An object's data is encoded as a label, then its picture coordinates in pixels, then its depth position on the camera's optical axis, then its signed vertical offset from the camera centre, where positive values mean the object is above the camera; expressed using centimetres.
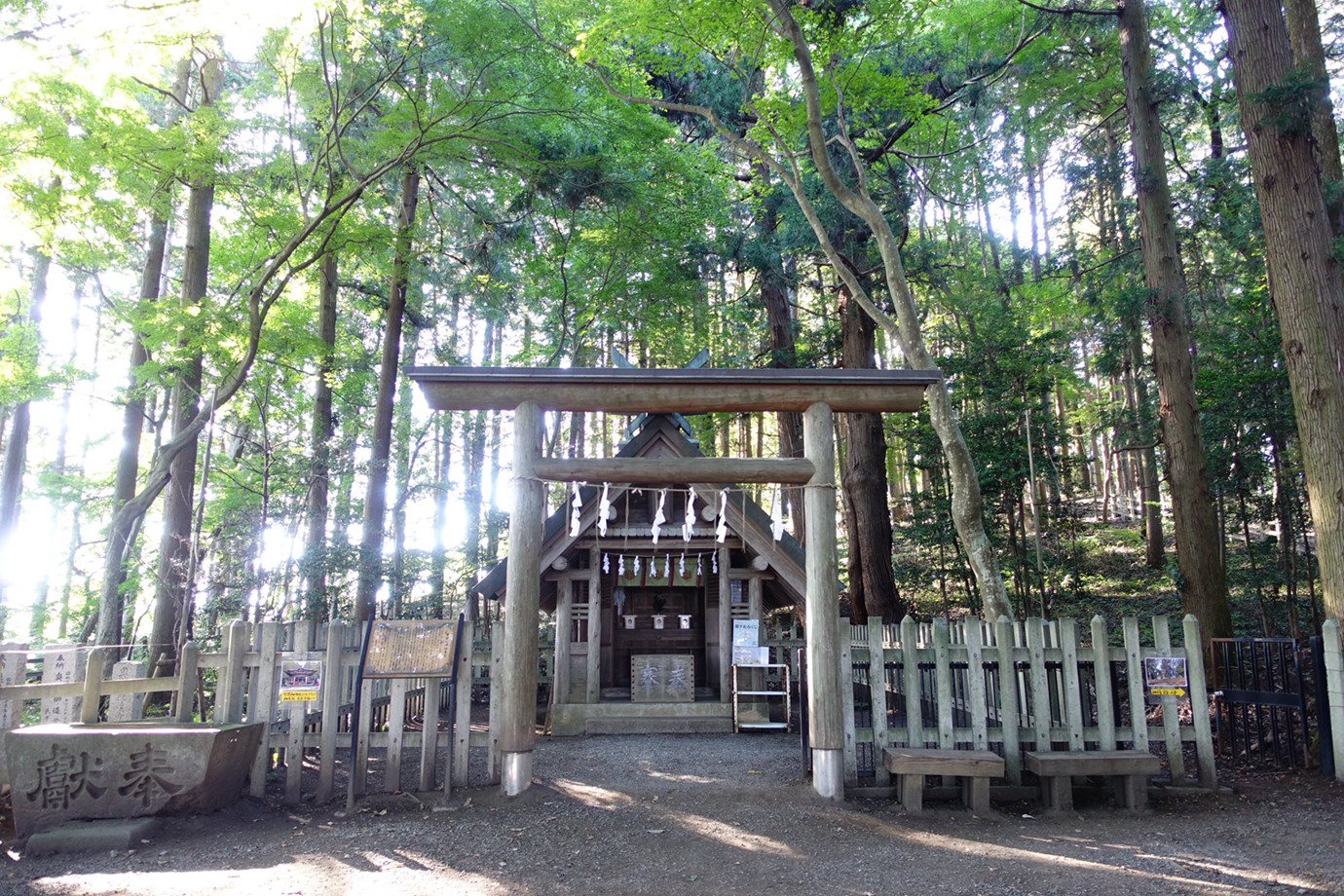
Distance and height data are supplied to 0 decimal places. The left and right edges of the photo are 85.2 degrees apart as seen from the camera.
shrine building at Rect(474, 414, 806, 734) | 1100 -1
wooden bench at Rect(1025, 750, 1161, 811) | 595 -152
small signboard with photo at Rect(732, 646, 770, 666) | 950 -95
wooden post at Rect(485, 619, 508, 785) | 663 -134
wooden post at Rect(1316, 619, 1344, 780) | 657 -88
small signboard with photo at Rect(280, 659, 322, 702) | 643 -86
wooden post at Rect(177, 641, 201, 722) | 650 -83
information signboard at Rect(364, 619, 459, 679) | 623 -56
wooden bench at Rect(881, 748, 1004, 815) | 590 -151
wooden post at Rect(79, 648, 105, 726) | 627 -89
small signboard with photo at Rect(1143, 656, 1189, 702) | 635 -85
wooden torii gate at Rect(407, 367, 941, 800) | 657 +128
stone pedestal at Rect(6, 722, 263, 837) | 544 -139
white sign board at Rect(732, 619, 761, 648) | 959 -69
